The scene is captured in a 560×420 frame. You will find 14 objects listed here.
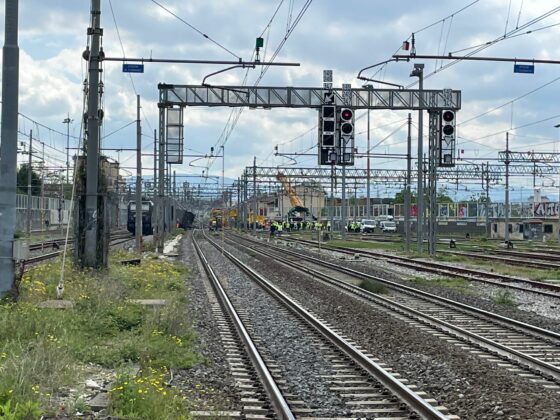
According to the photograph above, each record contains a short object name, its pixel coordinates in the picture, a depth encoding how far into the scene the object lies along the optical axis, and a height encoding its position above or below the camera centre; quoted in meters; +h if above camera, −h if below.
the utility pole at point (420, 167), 41.16 +3.27
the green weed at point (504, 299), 20.70 -2.10
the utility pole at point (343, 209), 60.67 +1.42
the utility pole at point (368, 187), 61.18 +4.25
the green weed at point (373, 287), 23.33 -1.97
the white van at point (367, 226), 102.00 -0.07
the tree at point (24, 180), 98.19 +6.16
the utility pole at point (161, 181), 41.30 +2.64
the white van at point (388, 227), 106.66 -0.20
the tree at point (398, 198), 171.25 +6.45
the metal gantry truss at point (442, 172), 84.50 +6.46
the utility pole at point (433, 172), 40.69 +3.00
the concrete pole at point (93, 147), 22.02 +2.28
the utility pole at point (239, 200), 121.59 +4.22
